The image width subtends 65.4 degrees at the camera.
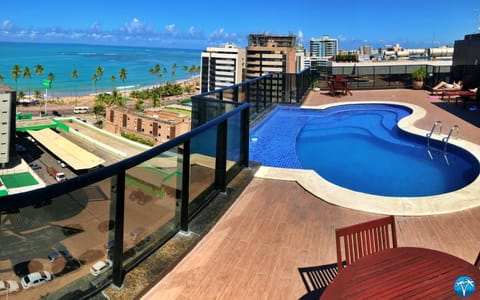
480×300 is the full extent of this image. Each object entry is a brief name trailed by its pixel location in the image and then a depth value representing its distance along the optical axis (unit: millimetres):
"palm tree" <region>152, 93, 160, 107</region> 83000
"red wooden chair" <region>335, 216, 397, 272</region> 2318
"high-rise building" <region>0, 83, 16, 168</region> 40438
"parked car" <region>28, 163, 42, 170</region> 50938
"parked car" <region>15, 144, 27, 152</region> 58031
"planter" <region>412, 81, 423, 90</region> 17859
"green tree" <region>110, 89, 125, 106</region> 78312
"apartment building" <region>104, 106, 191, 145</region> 58625
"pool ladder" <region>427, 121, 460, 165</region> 7884
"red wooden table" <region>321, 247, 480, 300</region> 1771
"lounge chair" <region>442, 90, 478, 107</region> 12228
